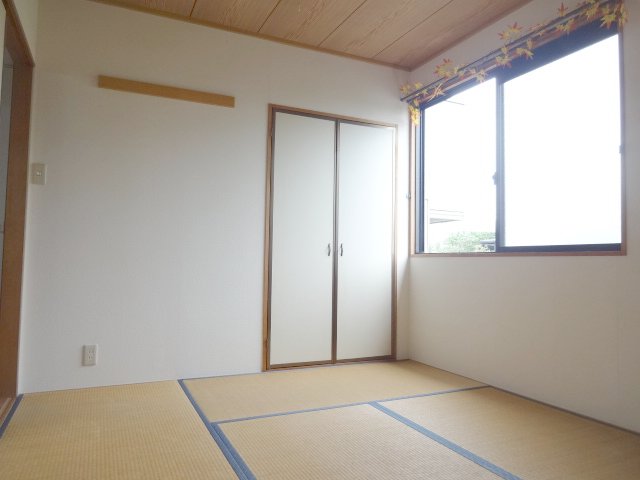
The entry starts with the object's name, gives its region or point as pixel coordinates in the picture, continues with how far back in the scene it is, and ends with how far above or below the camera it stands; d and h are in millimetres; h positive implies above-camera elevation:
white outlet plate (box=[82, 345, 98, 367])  2783 -623
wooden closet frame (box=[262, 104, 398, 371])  3262 +181
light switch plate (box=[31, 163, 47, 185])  2697 +457
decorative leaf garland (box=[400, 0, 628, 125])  2346 +1315
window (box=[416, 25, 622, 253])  2451 +657
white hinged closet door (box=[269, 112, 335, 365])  3328 +124
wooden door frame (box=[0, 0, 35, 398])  2582 +138
